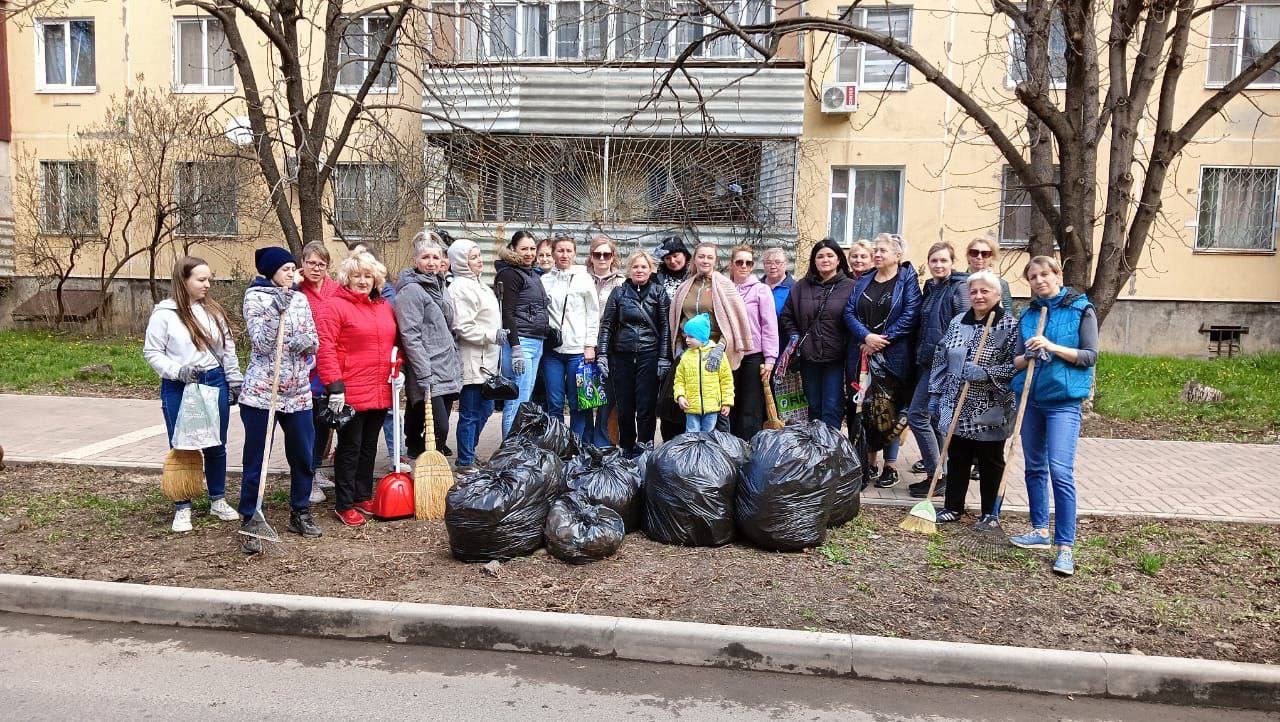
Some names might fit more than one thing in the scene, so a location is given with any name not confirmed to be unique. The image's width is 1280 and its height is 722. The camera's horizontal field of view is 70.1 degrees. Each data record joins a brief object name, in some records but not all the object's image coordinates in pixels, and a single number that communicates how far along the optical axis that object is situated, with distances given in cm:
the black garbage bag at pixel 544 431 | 618
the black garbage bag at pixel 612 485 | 543
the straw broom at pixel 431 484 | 597
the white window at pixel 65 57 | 1770
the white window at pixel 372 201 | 1509
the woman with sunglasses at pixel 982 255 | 622
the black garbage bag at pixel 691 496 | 530
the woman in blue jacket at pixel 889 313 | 658
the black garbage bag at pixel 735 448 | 556
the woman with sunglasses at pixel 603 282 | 750
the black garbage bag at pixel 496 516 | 501
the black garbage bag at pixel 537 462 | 536
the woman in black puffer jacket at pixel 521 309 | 731
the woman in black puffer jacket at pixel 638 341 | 712
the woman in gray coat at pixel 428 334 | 625
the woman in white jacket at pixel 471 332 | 701
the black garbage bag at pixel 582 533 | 503
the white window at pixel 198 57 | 1722
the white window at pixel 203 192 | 1579
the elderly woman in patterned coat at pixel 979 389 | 559
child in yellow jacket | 675
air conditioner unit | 1509
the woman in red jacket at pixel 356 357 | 556
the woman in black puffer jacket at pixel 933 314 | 639
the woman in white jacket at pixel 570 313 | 741
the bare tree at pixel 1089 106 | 776
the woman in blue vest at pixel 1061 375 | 505
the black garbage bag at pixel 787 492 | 526
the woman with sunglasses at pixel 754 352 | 703
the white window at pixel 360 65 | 1627
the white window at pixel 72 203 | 1678
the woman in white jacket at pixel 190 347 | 548
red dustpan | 593
